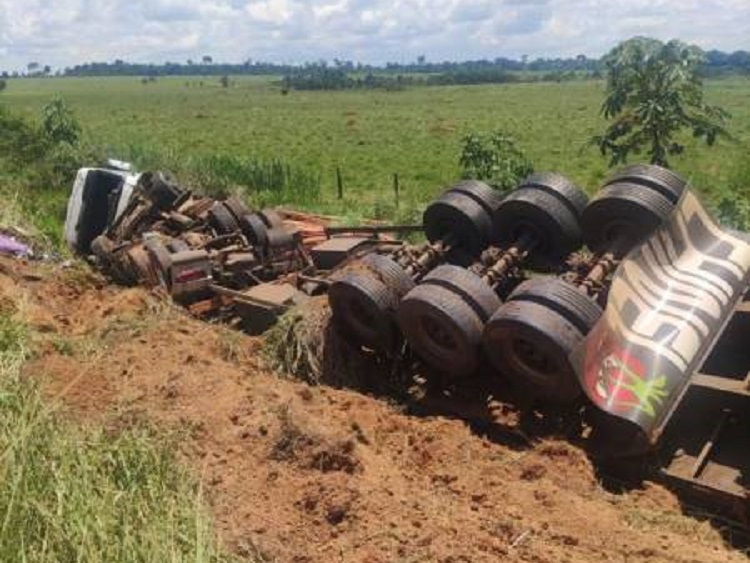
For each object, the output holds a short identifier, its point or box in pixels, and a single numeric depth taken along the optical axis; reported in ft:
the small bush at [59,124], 66.90
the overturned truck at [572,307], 18.04
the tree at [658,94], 31.65
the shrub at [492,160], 45.62
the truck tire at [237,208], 34.40
